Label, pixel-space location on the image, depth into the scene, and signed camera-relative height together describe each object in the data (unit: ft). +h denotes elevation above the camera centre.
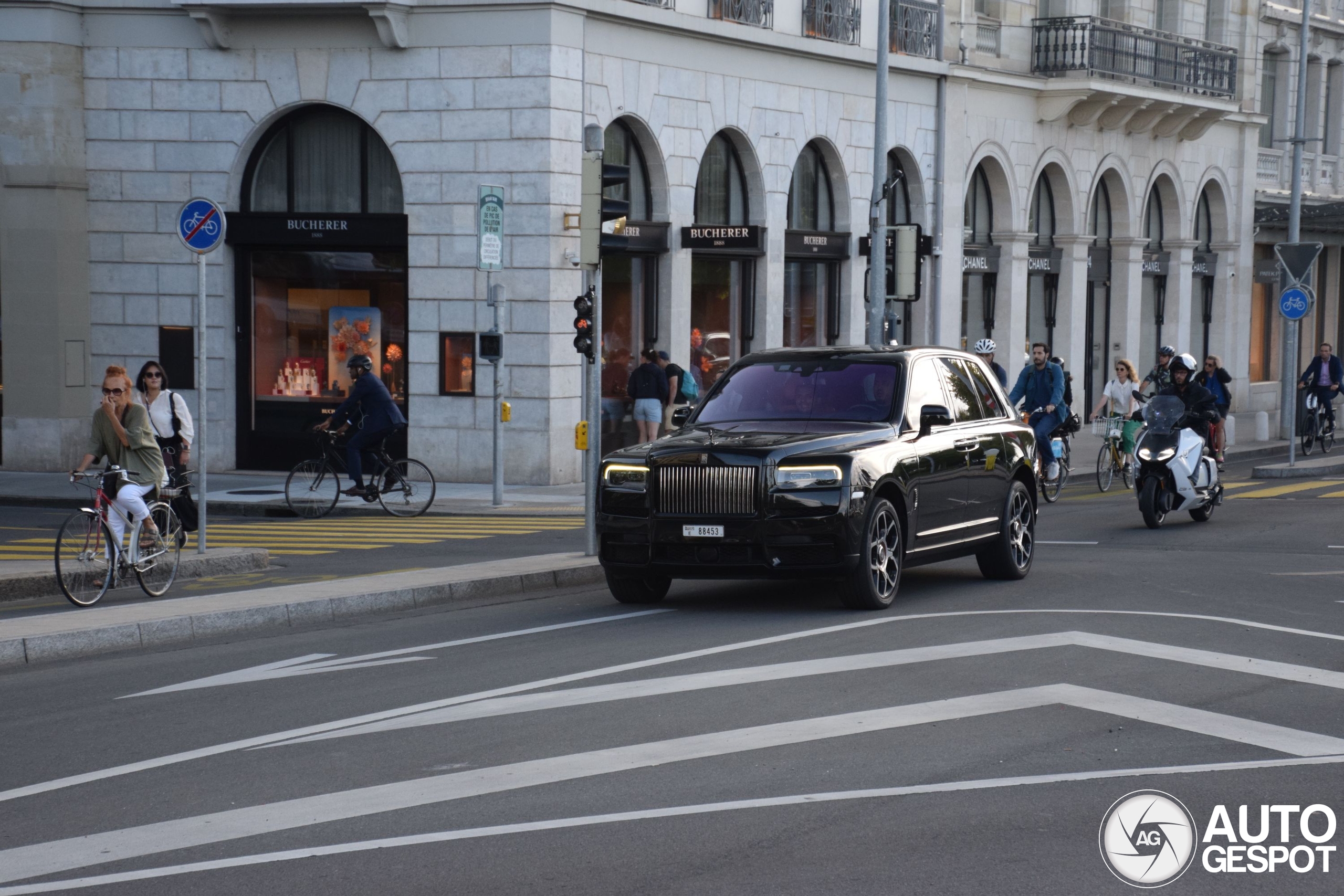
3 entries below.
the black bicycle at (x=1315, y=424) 96.78 -3.05
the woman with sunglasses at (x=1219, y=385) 78.54 -0.78
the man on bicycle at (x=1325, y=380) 97.96 -0.56
